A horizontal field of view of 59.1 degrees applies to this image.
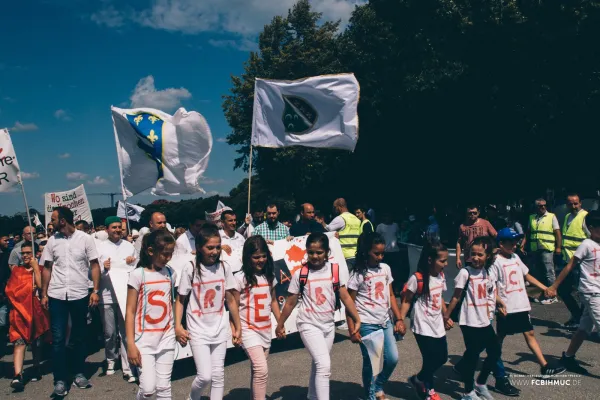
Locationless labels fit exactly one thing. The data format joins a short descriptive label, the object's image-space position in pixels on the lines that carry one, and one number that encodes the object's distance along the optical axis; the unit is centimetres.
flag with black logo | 846
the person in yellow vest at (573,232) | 758
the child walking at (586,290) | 564
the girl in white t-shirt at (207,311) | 432
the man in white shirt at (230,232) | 675
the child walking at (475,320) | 492
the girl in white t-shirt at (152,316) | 414
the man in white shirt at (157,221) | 646
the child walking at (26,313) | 636
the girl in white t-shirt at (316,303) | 461
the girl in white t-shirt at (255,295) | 461
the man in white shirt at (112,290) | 634
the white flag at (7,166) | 755
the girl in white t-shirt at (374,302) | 485
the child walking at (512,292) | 548
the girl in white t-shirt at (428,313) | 480
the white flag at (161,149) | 781
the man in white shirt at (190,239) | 642
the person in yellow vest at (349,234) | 864
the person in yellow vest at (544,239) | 871
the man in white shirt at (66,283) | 577
